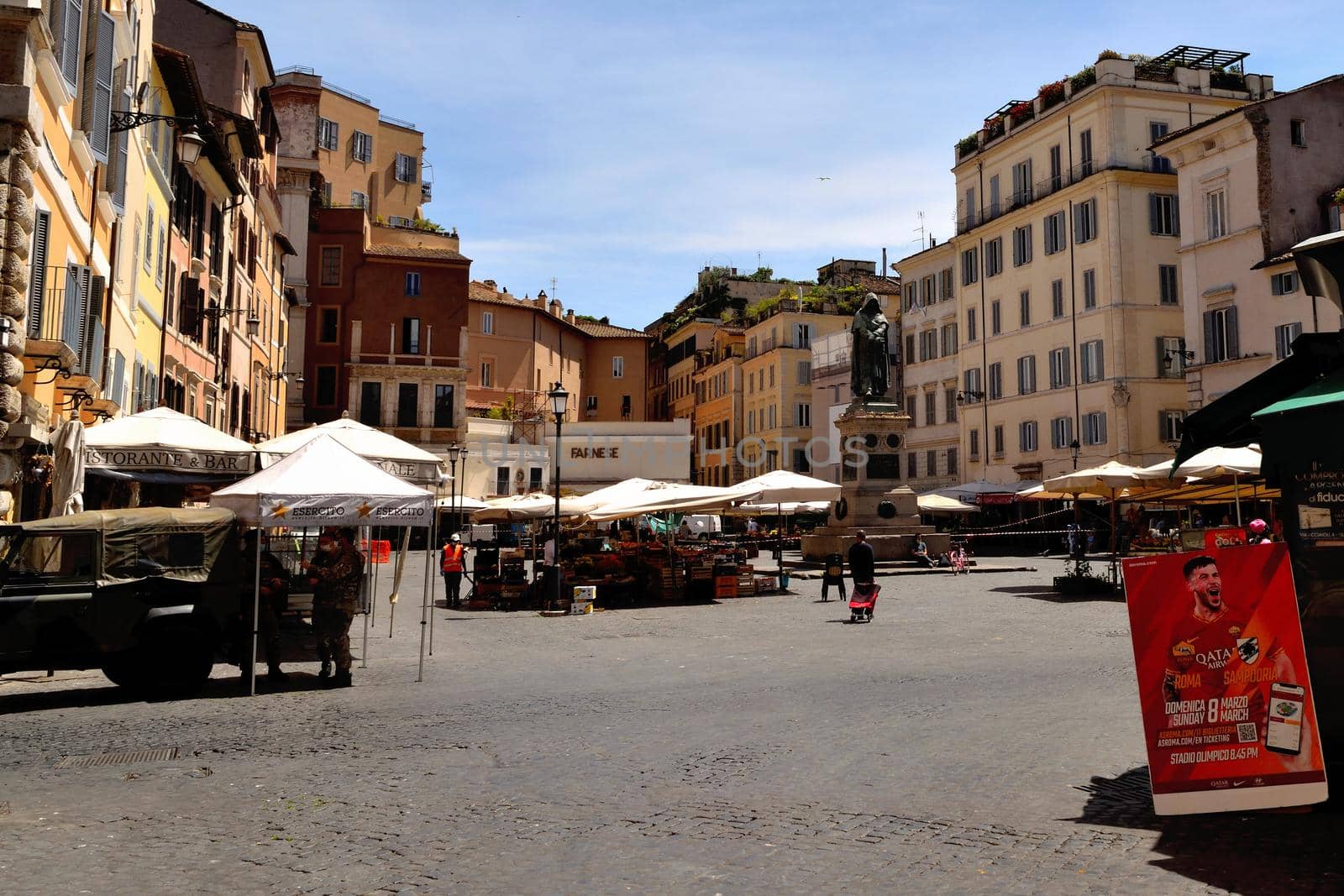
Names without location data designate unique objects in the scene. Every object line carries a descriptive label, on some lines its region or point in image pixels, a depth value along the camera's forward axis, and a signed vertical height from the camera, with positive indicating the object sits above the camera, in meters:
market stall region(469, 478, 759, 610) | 23.02 -0.21
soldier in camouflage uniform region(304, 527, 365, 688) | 11.70 -0.42
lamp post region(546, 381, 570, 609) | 20.89 +2.53
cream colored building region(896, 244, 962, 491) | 57.72 +9.72
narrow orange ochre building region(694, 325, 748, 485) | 82.38 +10.92
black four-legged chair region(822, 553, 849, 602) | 23.17 -0.34
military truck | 10.36 -0.42
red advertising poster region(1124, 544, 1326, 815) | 5.96 -0.71
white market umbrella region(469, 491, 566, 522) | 30.88 +1.20
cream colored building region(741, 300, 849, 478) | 74.62 +11.38
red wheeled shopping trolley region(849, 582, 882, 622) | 18.45 -0.73
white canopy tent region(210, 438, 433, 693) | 11.80 +0.59
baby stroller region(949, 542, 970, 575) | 29.75 -0.11
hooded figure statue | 32.84 +5.82
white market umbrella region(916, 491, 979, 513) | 39.94 +1.79
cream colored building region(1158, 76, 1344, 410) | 37.41 +11.31
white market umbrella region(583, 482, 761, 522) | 22.66 +1.05
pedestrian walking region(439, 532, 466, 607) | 23.83 -0.34
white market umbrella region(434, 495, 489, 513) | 33.62 +1.44
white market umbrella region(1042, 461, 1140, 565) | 21.94 +1.48
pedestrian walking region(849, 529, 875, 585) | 18.58 -0.16
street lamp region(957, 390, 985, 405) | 54.63 +7.61
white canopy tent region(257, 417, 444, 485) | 17.02 +1.52
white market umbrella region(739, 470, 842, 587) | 25.86 +1.53
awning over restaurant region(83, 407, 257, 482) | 15.01 +1.35
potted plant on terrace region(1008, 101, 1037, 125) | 51.69 +20.13
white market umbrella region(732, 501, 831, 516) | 32.78 +1.47
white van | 55.31 +1.45
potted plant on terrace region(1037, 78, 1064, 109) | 49.62 +20.11
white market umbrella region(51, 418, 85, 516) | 13.38 +0.92
